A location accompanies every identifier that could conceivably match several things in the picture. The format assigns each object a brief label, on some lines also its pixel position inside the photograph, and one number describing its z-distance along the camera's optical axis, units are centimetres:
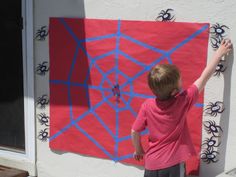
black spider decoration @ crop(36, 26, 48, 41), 391
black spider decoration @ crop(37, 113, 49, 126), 407
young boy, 290
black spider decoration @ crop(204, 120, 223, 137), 325
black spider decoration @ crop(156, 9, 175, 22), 332
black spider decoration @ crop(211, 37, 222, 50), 315
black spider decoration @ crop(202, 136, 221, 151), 327
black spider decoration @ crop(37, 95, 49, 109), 402
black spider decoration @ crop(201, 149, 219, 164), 329
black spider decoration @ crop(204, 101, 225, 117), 322
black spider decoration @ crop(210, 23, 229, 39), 313
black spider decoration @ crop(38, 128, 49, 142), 409
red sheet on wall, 329
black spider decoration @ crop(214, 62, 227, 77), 317
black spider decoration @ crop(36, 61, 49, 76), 397
